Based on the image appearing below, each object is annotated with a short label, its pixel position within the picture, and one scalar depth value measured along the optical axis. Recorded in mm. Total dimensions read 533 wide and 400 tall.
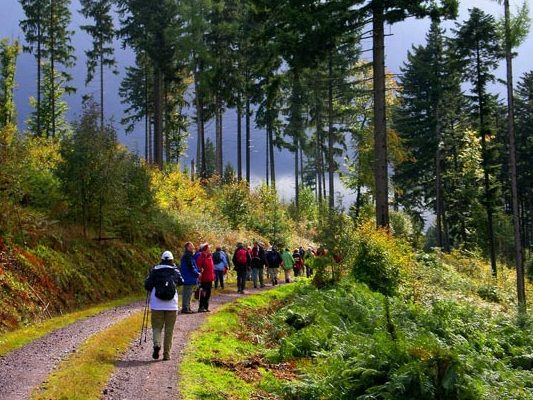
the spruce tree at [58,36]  40594
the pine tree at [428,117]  43062
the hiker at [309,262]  18645
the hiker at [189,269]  14180
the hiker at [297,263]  29211
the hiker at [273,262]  24219
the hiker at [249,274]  23375
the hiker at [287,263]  25609
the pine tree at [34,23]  39844
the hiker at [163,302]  9852
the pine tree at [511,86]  22094
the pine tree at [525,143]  53344
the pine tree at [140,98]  46341
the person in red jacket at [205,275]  15344
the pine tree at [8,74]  48812
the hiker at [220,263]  19672
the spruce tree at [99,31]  41125
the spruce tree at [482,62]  34875
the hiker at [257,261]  22562
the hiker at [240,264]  20109
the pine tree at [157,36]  33125
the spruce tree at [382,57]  18094
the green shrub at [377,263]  17562
